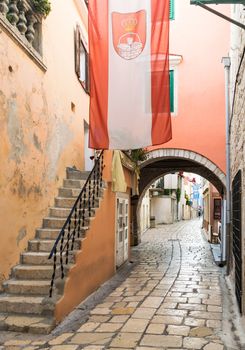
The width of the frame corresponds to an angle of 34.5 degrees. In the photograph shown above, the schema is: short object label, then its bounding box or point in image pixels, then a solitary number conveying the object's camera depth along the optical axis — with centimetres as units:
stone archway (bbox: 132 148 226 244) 1445
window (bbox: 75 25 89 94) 1002
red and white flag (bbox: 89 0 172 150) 572
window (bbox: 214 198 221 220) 2022
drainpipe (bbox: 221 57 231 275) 1141
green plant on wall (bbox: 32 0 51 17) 715
